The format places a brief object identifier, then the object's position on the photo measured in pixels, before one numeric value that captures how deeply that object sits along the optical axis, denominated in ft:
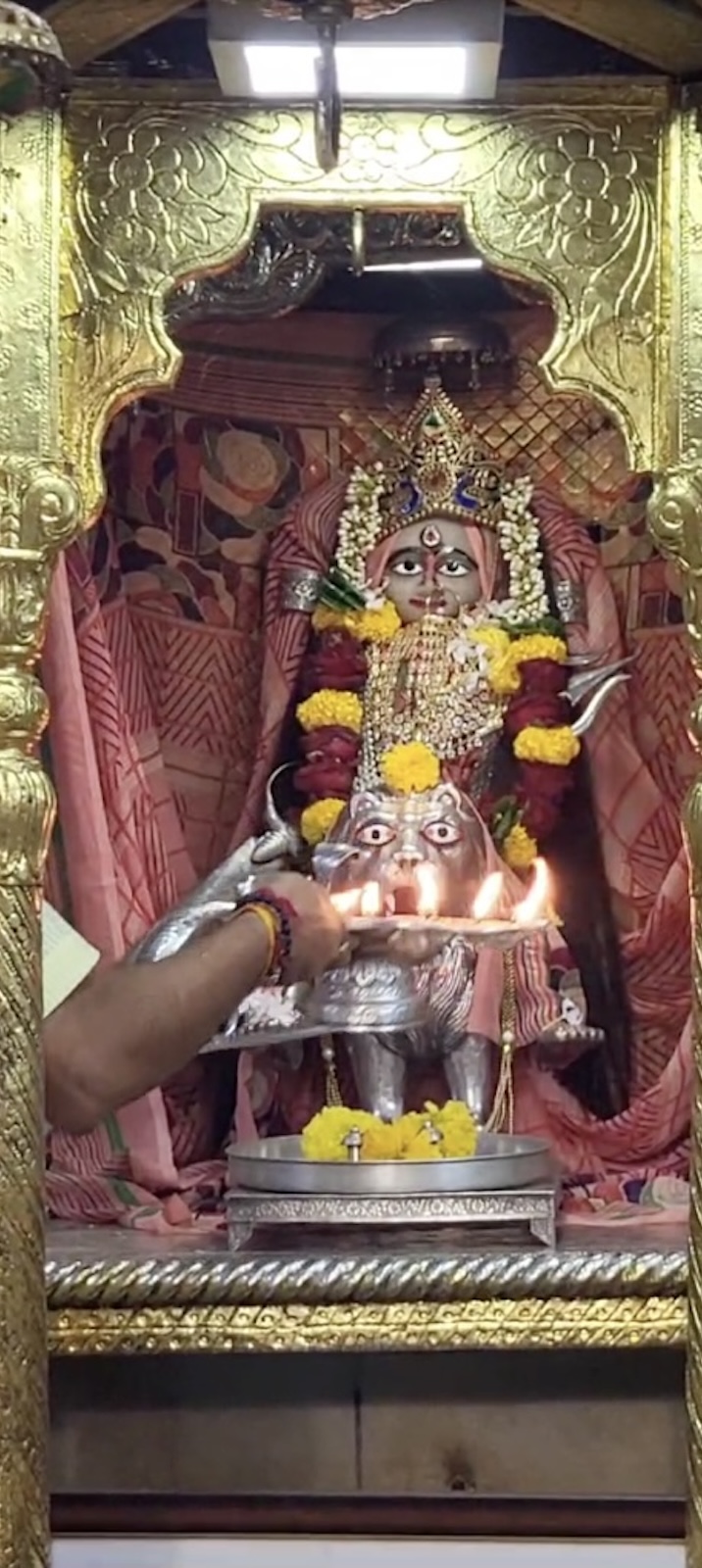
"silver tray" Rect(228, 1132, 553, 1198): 9.46
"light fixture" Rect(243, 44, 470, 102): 7.25
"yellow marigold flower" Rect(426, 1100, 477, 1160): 10.03
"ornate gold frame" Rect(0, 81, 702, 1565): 7.30
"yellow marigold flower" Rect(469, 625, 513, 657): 11.46
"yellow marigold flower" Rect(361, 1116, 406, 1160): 10.00
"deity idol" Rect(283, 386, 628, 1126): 11.04
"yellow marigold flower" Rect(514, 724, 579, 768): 11.24
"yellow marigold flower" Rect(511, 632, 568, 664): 11.37
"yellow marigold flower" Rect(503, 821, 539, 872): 11.42
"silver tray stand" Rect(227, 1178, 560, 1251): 9.43
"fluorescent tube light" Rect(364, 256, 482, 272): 10.34
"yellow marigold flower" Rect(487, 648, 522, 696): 11.41
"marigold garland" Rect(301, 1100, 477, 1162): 10.02
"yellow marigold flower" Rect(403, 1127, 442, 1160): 9.98
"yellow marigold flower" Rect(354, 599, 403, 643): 11.56
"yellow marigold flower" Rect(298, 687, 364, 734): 11.36
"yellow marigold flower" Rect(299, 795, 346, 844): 11.35
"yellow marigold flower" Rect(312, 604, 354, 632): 11.51
